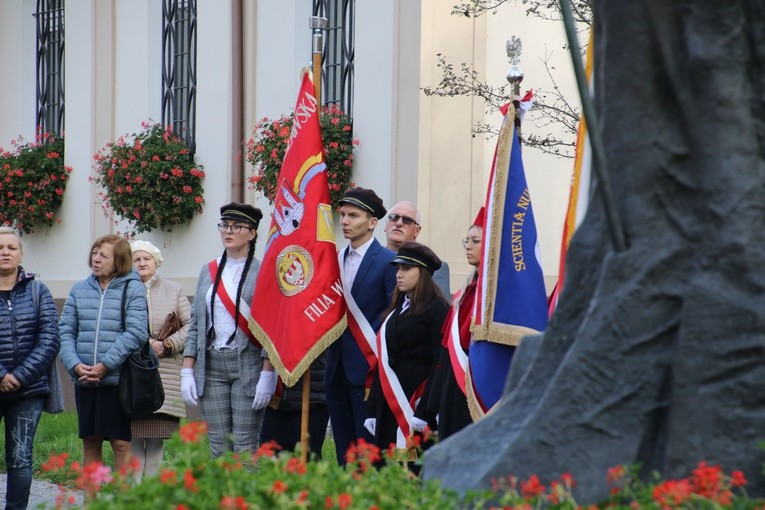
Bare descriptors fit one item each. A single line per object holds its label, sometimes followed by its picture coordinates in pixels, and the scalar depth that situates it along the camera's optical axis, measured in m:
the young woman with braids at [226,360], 16.02
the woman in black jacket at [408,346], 14.54
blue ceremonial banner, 13.32
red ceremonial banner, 15.54
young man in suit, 15.43
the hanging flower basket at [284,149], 25.31
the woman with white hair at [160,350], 17.22
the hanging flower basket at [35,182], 33.09
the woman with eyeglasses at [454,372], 13.75
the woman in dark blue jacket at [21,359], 16.06
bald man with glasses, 16.41
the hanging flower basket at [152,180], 29.44
